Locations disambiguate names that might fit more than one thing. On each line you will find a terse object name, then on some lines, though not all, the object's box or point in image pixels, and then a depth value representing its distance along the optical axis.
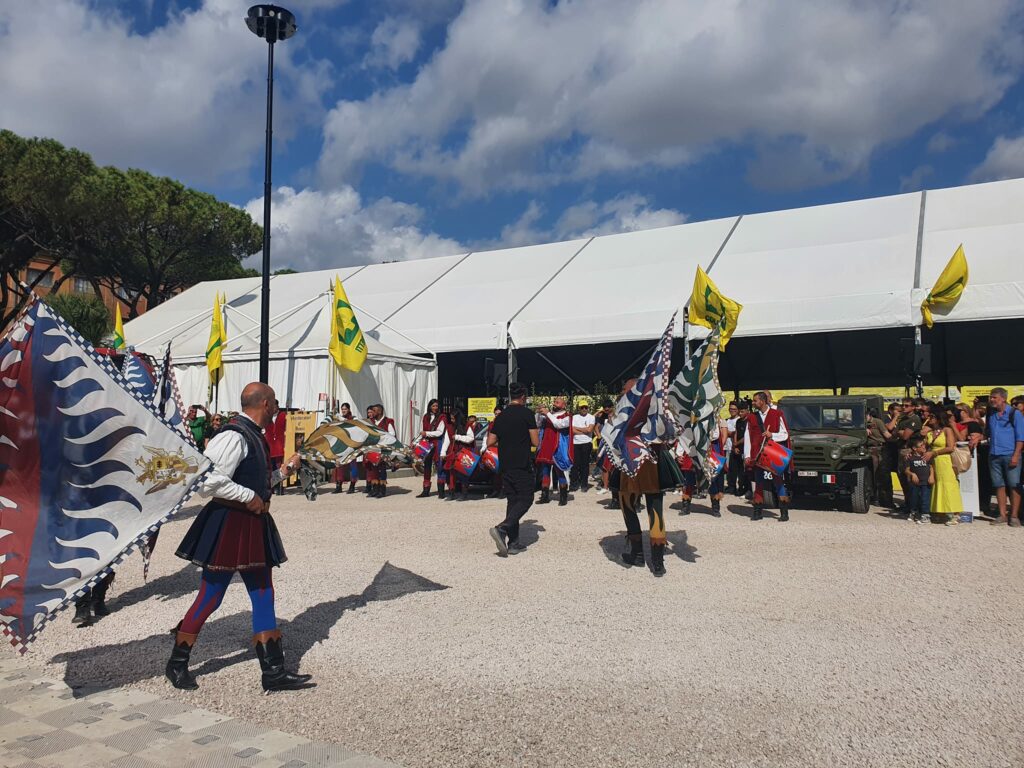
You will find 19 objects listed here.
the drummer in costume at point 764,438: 10.33
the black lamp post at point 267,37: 14.12
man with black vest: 4.15
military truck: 11.39
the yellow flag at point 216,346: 17.97
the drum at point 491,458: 12.76
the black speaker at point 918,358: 13.59
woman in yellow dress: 10.10
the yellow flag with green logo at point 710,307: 14.67
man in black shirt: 7.98
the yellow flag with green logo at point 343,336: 16.56
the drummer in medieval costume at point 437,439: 13.16
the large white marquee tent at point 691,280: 15.37
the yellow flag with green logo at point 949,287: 14.21
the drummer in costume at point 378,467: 13.51
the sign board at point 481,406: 18.84
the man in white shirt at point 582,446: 13.23
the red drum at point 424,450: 13.38
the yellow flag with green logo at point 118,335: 17.04
